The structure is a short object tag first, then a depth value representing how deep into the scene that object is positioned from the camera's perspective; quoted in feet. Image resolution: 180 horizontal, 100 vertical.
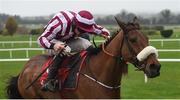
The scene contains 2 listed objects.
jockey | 37.09
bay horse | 31.86
